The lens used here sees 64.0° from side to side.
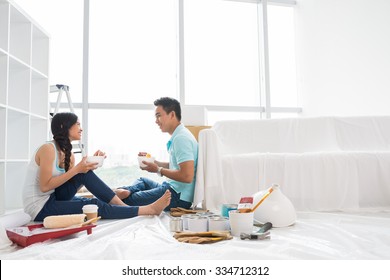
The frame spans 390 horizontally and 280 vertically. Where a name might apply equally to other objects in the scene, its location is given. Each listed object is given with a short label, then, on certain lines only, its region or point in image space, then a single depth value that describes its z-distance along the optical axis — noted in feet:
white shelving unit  8.31
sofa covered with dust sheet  6.75
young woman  5.68
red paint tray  4.25
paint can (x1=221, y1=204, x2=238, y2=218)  5.72
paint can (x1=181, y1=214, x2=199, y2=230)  5.10
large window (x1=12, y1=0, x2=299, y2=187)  13.43
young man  6.35
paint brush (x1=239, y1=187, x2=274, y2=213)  4.94
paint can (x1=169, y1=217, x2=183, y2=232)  5.06
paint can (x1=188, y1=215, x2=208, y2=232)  4.90
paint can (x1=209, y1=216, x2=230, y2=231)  4.89
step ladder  10.85
